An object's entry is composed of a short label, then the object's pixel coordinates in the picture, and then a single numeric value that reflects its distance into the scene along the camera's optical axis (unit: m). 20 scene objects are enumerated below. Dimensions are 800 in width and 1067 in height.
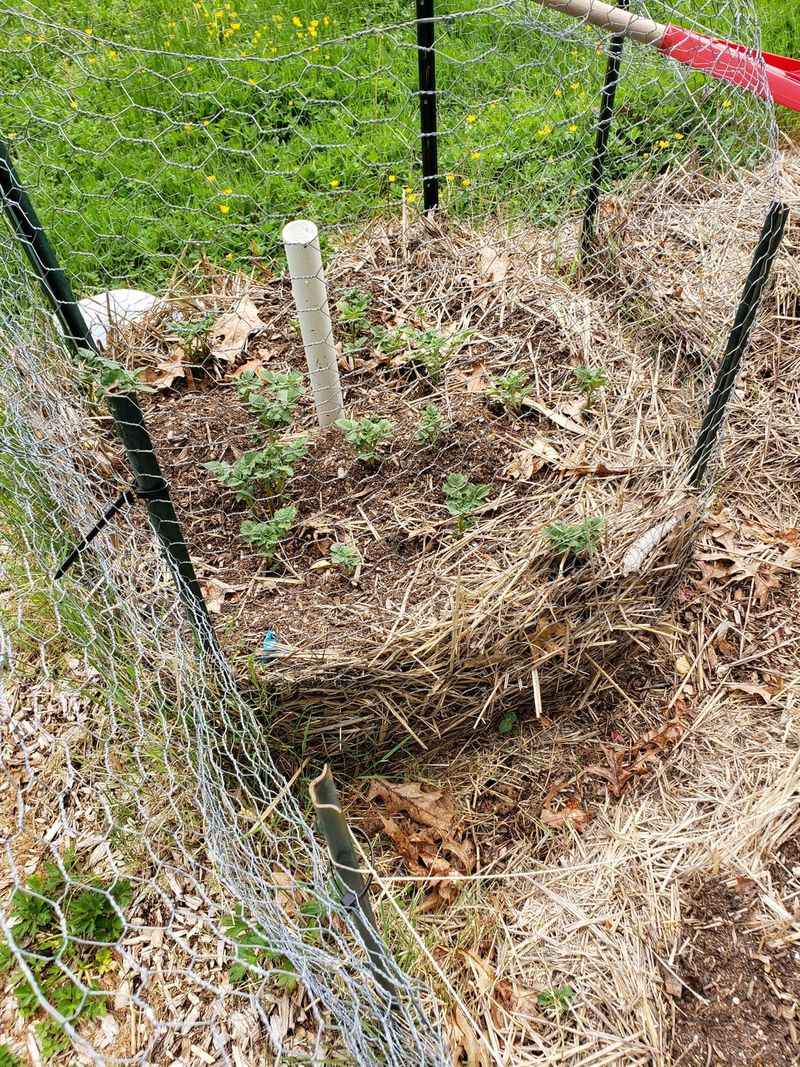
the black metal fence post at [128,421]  1.43
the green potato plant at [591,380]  2.44
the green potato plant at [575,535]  2.00
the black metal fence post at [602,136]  2.68
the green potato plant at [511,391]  2.49
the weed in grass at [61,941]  1.70
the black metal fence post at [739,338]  1.86
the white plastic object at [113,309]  2.79
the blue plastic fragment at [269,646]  1.93
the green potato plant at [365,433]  2.36
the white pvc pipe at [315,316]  2.17
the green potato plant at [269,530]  2.18
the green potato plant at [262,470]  2.26
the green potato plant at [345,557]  2.13
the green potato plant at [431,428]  2.42
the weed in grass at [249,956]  1.67
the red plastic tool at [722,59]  2.62
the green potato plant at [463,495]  2.25
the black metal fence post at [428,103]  2.57
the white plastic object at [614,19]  2.44
